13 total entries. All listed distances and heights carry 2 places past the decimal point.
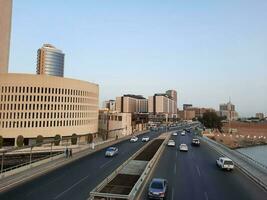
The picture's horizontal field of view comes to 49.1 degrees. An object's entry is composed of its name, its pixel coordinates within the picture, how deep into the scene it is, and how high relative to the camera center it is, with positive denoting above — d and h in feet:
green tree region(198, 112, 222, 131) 514.27 +6.85
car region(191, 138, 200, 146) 230.89 -15.22
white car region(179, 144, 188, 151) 187.21 -15.48
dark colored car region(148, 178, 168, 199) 77.87 -18.09
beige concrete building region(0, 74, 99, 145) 273.54 +14.35
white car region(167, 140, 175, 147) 217.56 -15.43
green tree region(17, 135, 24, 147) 256.11 -17.42
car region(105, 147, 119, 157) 164.14 -16.85
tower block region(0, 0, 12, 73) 369.71 +117.32
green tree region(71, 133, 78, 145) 265.87 -16.75
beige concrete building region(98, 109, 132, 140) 375.04 -1.11
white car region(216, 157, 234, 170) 125.49 -17.12
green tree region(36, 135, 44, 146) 267.37 -16.41
